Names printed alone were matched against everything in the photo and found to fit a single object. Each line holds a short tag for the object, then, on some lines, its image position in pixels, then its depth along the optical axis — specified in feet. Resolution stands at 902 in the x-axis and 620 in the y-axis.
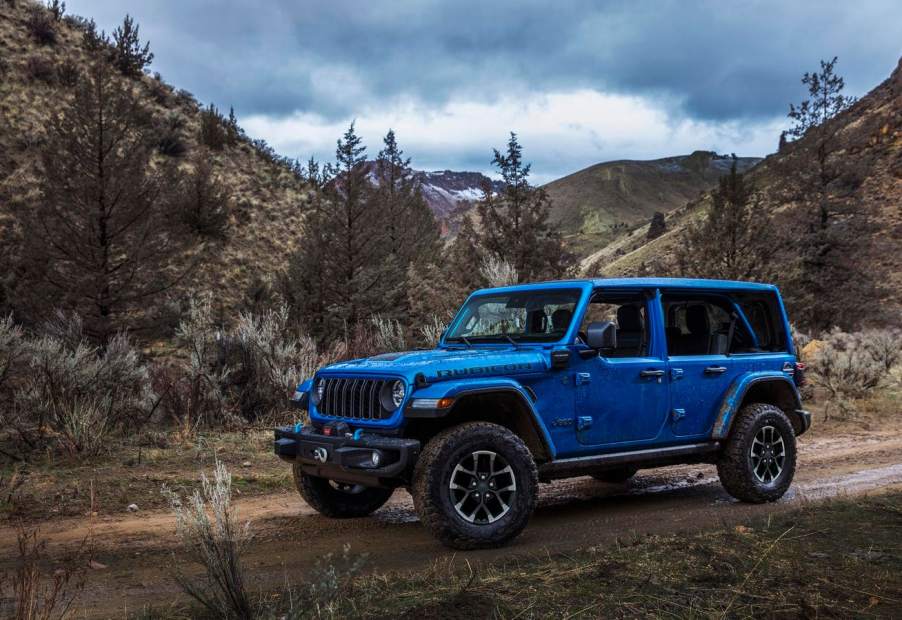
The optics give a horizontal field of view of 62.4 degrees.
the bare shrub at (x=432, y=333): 41.50
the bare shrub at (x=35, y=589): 9.66
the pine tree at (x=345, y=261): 78.54
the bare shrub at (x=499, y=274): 48.70
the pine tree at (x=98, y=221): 57.88
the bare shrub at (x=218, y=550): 11.89
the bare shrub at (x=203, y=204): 103.40
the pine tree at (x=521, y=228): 66.69
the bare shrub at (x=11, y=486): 21.20
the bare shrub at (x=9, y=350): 31.75
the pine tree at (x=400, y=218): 84.48
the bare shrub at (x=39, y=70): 112.98
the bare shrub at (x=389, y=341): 42.34
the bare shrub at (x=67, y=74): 115.34
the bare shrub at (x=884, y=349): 59.71
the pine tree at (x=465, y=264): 57.21
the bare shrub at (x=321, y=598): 11.37
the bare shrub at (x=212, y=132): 135.95
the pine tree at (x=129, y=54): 124.77
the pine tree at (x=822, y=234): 98.84
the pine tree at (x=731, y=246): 82.64
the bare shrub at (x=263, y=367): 36.68
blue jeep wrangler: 16.83
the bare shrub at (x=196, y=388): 34.19
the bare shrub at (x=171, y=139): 120.88
